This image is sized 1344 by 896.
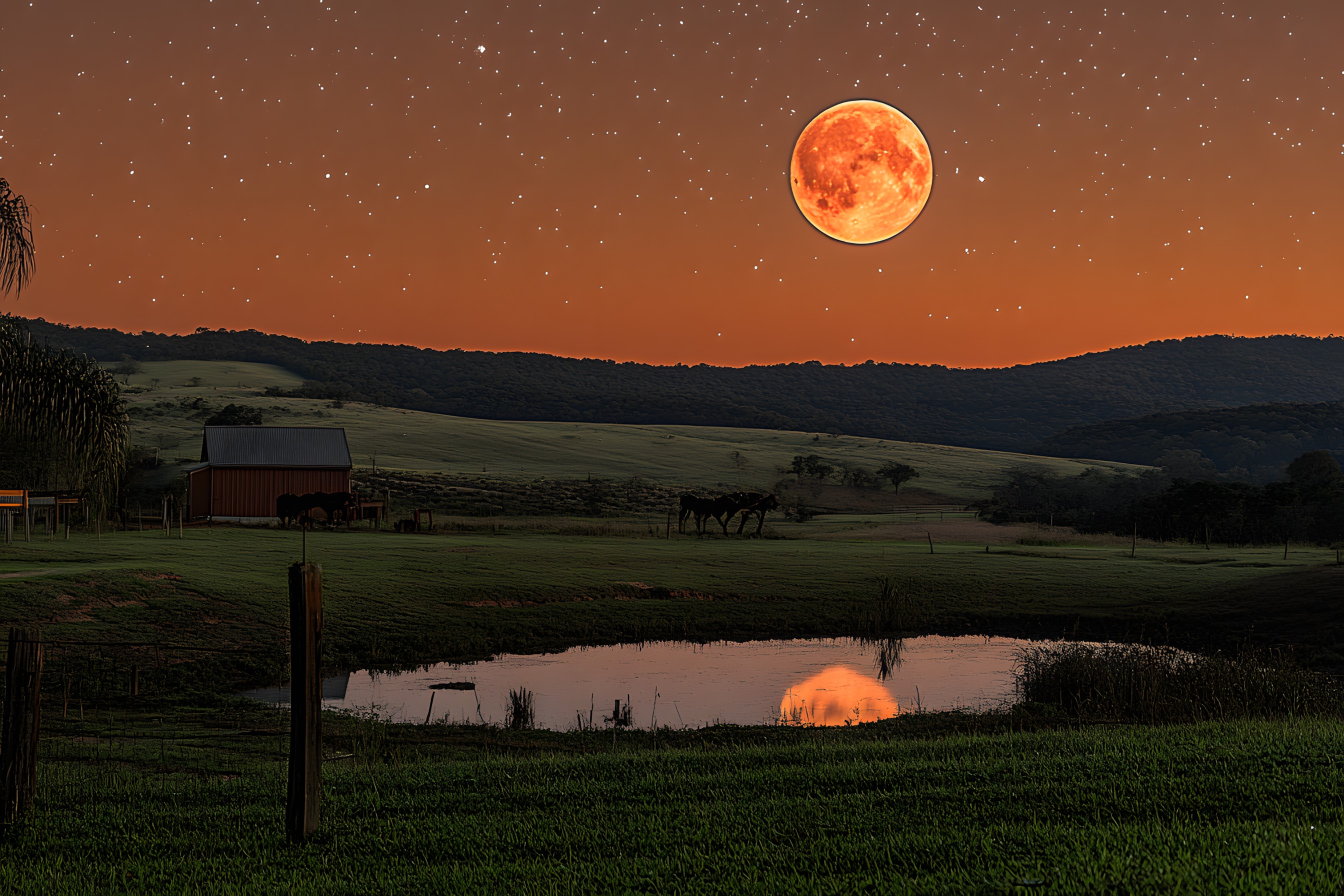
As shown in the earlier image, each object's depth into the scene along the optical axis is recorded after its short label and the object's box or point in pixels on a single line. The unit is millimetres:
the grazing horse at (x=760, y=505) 58281
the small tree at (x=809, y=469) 122125
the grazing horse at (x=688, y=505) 58906
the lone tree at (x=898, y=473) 119188
